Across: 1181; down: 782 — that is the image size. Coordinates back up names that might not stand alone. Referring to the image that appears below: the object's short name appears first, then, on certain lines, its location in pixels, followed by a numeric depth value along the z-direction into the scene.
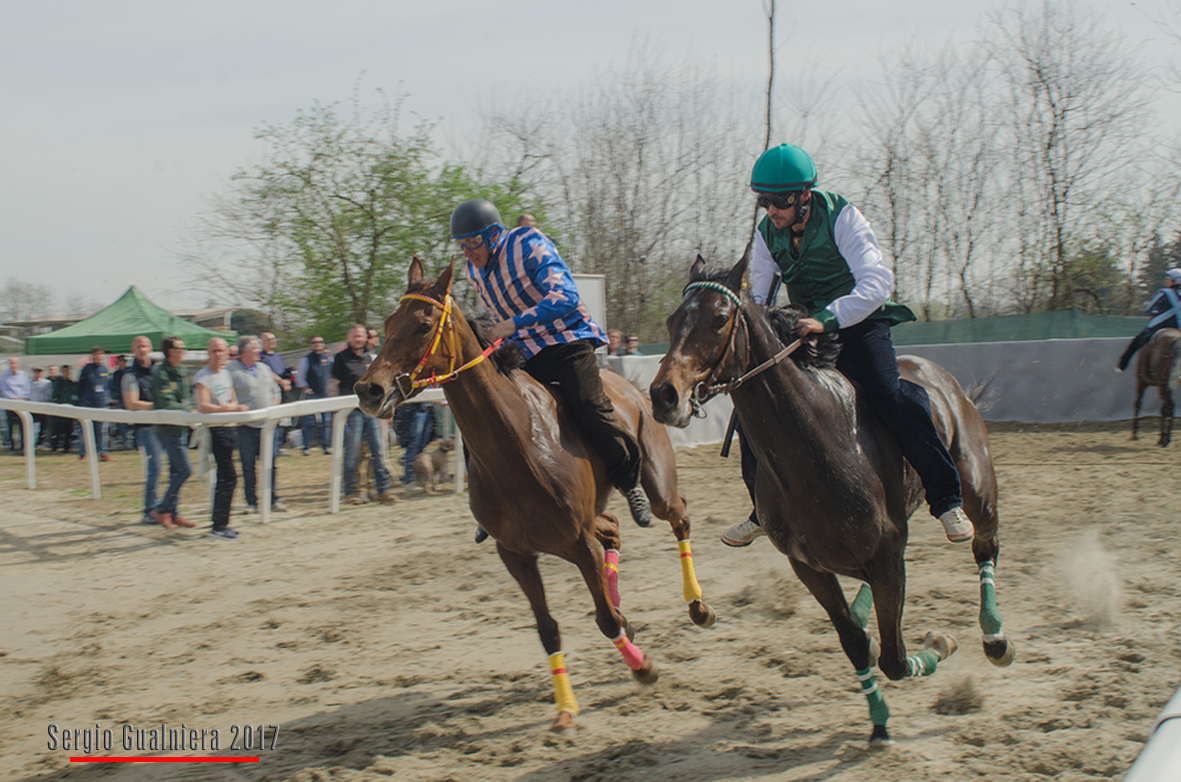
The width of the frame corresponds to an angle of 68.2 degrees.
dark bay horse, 3.45
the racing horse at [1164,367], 12.27
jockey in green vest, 3.81
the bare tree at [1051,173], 18.97
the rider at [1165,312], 12.65
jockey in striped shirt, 4.87
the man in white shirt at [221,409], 8.85
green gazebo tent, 20.73
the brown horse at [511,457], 4.23
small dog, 11.12
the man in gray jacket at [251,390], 9.48
